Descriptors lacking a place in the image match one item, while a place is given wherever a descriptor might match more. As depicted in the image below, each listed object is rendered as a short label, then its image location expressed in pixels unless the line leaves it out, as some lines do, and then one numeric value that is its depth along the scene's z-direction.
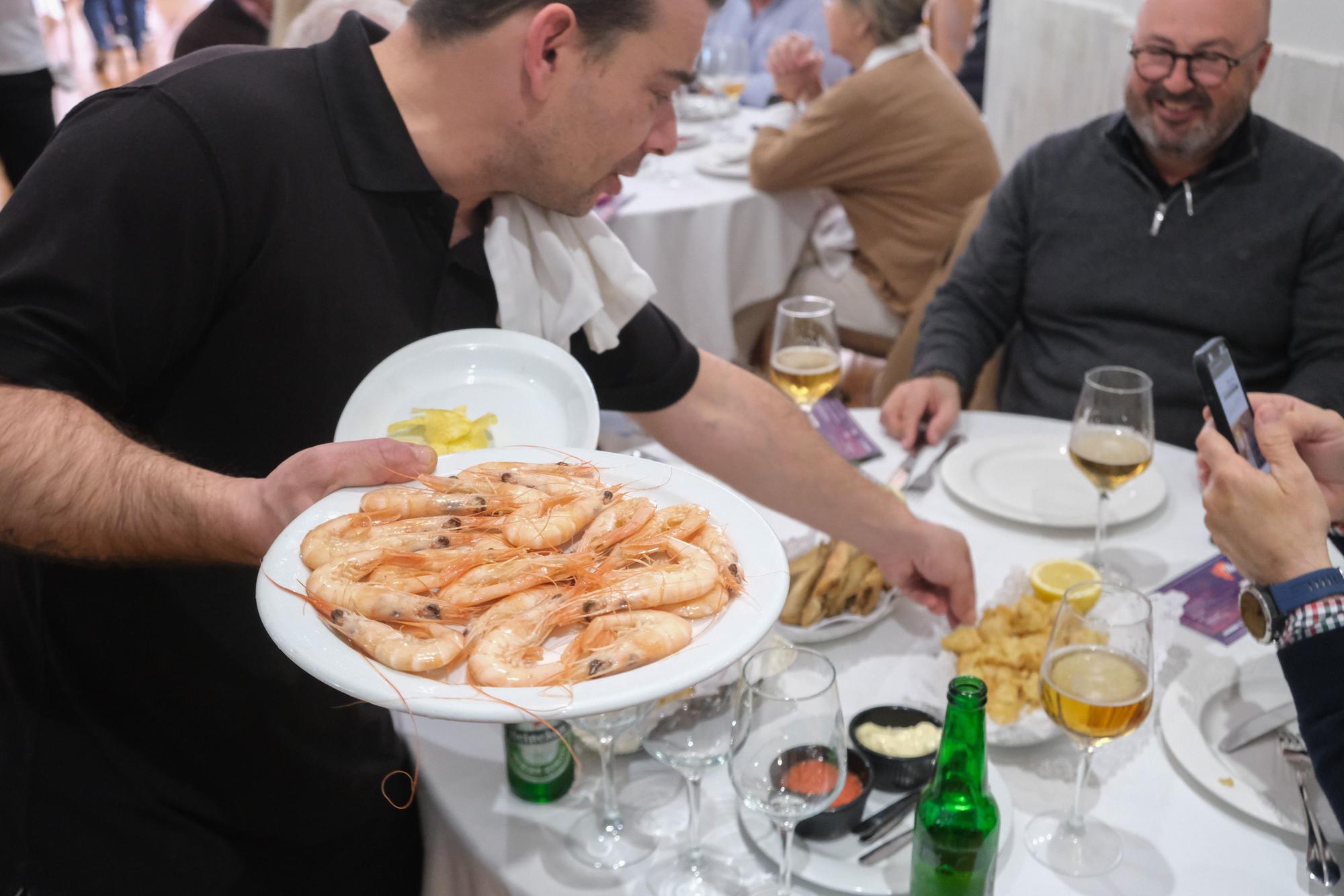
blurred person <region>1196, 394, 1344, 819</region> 1.18
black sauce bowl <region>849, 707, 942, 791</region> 1.19
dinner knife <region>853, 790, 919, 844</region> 1.14
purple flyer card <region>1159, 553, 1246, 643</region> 1.50
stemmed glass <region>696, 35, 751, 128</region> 4.93
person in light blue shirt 5.59
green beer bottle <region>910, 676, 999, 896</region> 1.05
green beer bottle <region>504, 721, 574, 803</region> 1.21
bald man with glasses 2.42
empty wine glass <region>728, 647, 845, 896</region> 1.04
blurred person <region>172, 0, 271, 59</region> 3.61
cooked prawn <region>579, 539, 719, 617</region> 0.98
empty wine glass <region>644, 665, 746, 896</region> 1.13
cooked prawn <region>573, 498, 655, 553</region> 1.07
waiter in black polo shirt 1.16
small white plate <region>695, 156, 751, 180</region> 4.08
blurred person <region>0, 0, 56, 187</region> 4.07
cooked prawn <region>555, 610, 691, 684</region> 0.90
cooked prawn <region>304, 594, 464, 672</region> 0.89
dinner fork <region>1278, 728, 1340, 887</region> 1.11
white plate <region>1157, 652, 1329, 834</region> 1.21
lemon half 1.56
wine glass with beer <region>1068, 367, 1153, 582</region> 1.64
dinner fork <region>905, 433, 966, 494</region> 1.91
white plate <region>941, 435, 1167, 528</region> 1.80
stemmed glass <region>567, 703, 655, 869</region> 1.14
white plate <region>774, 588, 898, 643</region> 1.46
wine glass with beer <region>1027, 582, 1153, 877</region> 1.15
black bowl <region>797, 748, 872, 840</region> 1.12
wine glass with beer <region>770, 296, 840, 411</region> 2.08
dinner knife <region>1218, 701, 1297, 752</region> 1.30
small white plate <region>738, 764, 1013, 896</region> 1.11
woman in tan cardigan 3.82
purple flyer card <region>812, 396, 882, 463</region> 2.03
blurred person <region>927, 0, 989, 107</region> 6.34
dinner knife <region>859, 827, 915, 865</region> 1.13
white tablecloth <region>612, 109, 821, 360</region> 3.78
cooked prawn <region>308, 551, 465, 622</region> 0.94
